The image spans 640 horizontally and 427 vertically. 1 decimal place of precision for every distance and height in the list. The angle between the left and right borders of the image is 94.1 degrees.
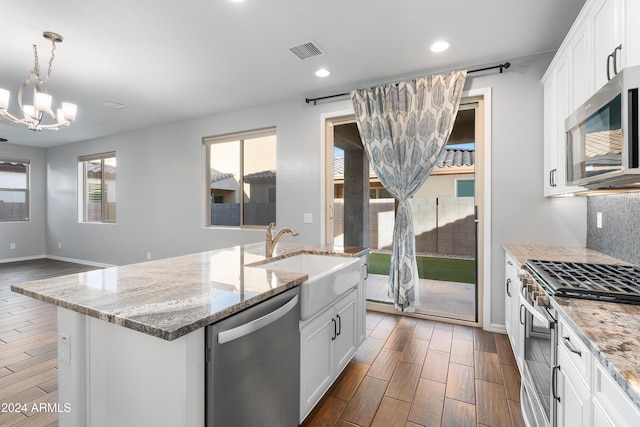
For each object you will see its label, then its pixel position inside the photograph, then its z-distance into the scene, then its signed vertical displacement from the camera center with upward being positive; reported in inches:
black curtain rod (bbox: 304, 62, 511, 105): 111.9 +54.8
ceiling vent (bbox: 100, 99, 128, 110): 157.6 +58.0
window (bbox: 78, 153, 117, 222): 238.1 +19.8
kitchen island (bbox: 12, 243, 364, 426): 37.2 -17.5
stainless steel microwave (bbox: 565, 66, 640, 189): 43.9 +12.9
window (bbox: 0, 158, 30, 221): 255.6 +18.5
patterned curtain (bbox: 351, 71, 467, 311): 119.9 +30.6
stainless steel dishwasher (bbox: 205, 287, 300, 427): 39.9 -24.1
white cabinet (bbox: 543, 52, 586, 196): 81.8 +30.3
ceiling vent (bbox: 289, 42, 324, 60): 105.5 +58.8
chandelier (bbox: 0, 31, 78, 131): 99.5 +37.6
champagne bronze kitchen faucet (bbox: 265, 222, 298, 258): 85.8 -9.2
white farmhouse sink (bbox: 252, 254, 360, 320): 61.4 -17.3
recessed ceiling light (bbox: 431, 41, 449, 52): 103.3 +58.3
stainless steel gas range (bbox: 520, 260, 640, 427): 47.6 -16.0
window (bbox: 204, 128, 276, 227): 172.6 +19.7
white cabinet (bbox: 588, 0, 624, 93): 57.8 +35.7
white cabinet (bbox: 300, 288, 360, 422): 62.8 -33.4
